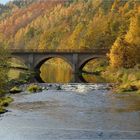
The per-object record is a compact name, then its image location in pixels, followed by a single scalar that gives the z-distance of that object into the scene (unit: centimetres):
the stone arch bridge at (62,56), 13550
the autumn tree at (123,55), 11531
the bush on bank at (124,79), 8856
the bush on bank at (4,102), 6781
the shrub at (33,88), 9116
